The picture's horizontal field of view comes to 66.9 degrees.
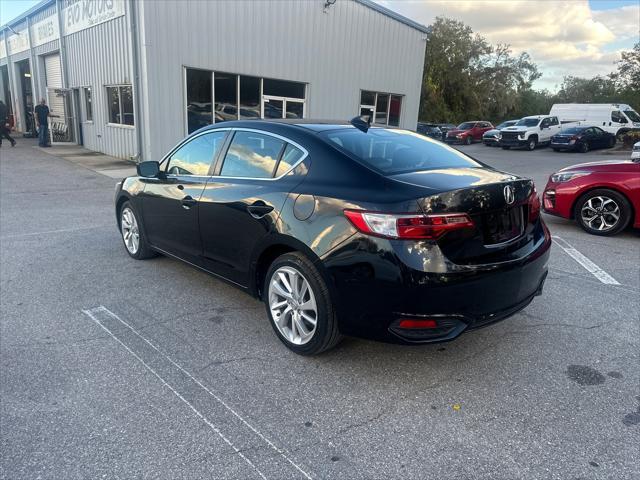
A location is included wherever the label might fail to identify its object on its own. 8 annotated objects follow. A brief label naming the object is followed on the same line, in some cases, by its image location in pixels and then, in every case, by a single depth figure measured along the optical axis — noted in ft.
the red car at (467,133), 105.91
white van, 96.53
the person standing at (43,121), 60.90
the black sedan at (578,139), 86.89
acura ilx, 9.27
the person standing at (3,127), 60.85
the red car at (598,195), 22.54
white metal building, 45.62
